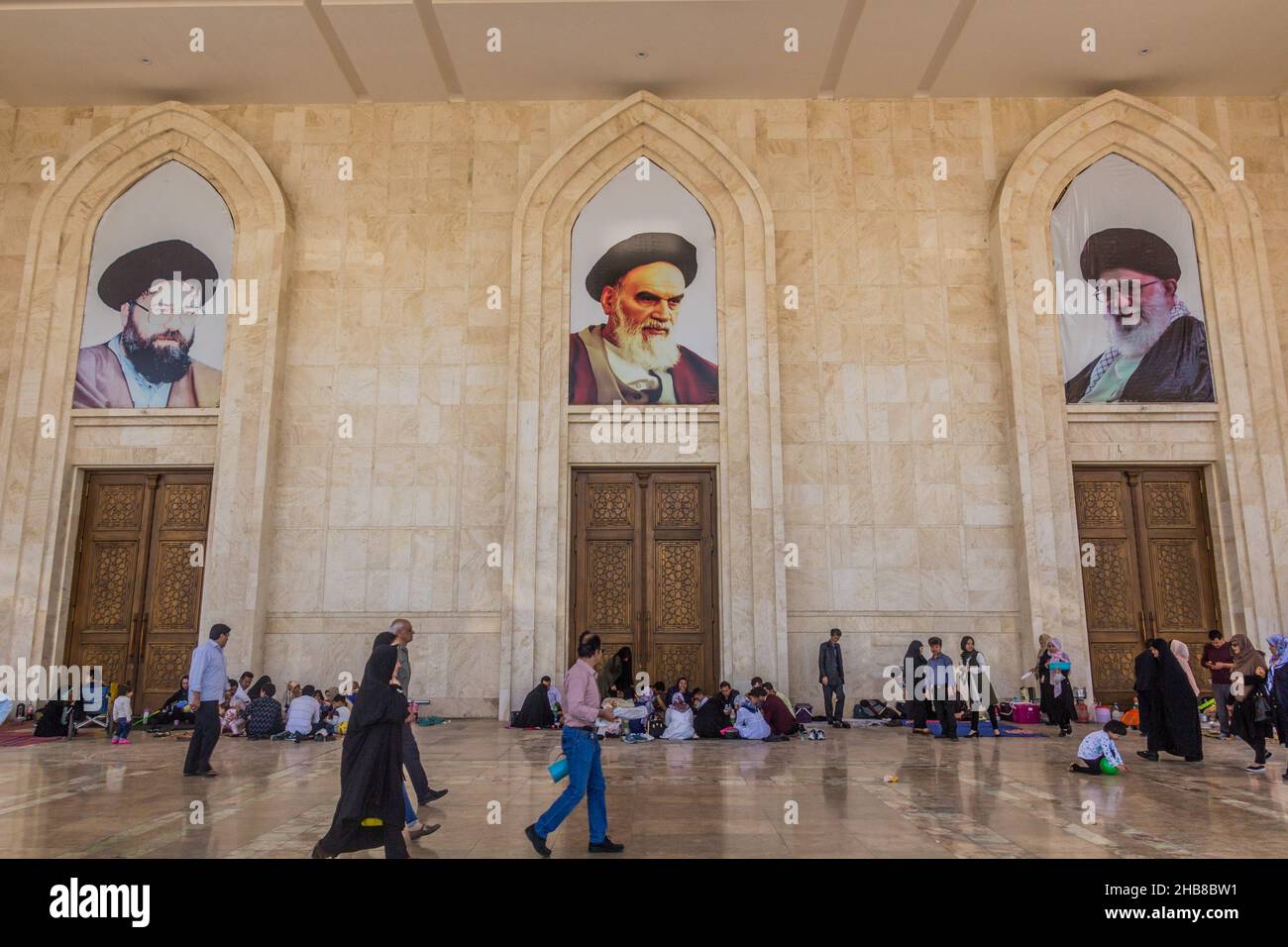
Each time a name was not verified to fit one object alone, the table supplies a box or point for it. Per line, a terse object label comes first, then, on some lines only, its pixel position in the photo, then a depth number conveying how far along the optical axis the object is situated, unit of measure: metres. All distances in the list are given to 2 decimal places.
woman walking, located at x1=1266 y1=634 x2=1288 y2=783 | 7.62
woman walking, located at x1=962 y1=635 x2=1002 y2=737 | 10.72
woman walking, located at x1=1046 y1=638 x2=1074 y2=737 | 10.53
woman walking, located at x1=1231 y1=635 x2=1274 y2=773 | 7.92
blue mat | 10.66
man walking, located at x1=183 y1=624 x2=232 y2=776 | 7.71
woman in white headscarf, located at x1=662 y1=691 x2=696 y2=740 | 10.26
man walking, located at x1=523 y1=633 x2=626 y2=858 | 4.93
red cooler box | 11.41
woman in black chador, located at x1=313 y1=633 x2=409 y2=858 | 4.62
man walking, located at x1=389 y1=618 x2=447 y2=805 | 6.08
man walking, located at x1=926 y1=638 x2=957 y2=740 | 10.46
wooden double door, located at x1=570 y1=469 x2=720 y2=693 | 12.54
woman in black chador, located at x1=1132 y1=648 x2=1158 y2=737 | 8.66
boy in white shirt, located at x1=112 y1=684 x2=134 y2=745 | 10.04
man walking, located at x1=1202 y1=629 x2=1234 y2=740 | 10.29
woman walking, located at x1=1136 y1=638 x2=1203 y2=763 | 8.37
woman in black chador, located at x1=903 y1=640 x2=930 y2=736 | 10.99
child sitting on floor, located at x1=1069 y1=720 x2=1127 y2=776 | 7.81
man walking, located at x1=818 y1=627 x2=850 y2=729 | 11.50
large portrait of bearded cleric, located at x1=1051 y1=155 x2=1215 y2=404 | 13.01
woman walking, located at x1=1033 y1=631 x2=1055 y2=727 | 10.76
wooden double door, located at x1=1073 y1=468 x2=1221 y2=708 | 12.42
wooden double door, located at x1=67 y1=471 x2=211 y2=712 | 12.50
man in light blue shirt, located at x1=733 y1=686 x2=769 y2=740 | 10.23
